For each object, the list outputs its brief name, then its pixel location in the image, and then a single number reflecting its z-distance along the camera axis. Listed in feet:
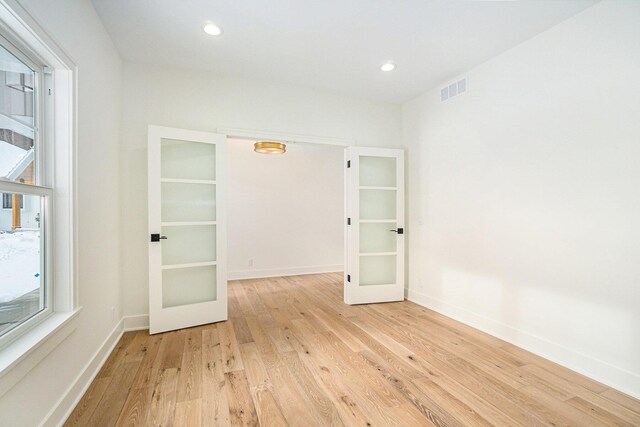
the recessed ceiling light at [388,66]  10.32
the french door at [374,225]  12.84
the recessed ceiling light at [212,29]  8.18
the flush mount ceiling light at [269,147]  14.49
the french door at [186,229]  9.68
